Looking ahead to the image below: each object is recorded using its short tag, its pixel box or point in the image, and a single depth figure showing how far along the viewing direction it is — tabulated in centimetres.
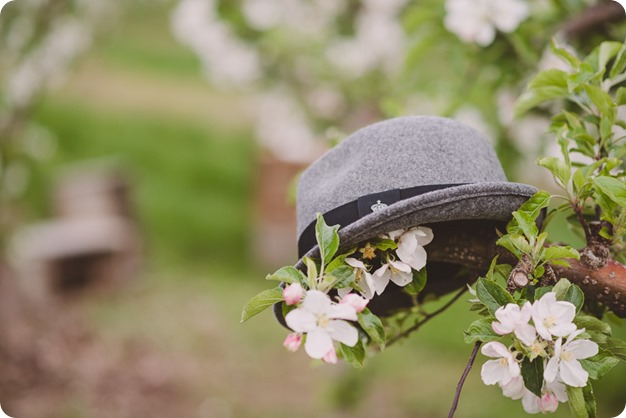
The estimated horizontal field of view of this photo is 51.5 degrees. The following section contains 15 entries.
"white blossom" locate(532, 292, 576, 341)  83
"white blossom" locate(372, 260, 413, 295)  92
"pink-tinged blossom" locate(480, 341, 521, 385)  84
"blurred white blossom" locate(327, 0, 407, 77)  351
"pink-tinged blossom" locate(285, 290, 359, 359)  81
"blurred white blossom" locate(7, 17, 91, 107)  427
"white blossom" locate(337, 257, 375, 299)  90
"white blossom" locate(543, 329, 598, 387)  84
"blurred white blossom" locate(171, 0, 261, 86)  330
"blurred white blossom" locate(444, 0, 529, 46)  144
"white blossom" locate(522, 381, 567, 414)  88
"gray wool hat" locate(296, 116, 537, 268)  89
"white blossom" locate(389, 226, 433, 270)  92
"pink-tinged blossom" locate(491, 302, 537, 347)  84
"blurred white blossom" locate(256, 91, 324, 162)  382
